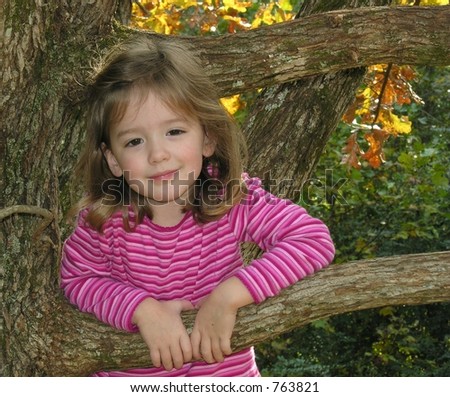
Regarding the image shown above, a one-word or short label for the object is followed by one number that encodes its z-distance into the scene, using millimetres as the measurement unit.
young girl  2352
